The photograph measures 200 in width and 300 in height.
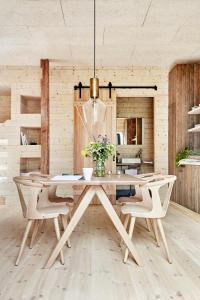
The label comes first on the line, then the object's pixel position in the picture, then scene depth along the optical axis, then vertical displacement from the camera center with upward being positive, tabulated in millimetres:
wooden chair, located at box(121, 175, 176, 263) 2688 -555
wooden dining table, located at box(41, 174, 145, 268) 2564 -486
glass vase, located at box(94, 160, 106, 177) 3242 -188
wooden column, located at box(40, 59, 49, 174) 5039 +481
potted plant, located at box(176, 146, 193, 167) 5258 -40
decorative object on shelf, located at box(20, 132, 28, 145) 5652 +243
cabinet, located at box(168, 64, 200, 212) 5445 +885
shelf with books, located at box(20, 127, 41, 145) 6027 +353
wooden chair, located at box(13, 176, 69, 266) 2658 -567
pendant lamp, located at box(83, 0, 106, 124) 3316 +619
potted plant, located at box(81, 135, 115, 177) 3265 -5
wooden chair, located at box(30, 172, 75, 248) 3344 -567
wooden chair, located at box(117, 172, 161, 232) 3400 -569
